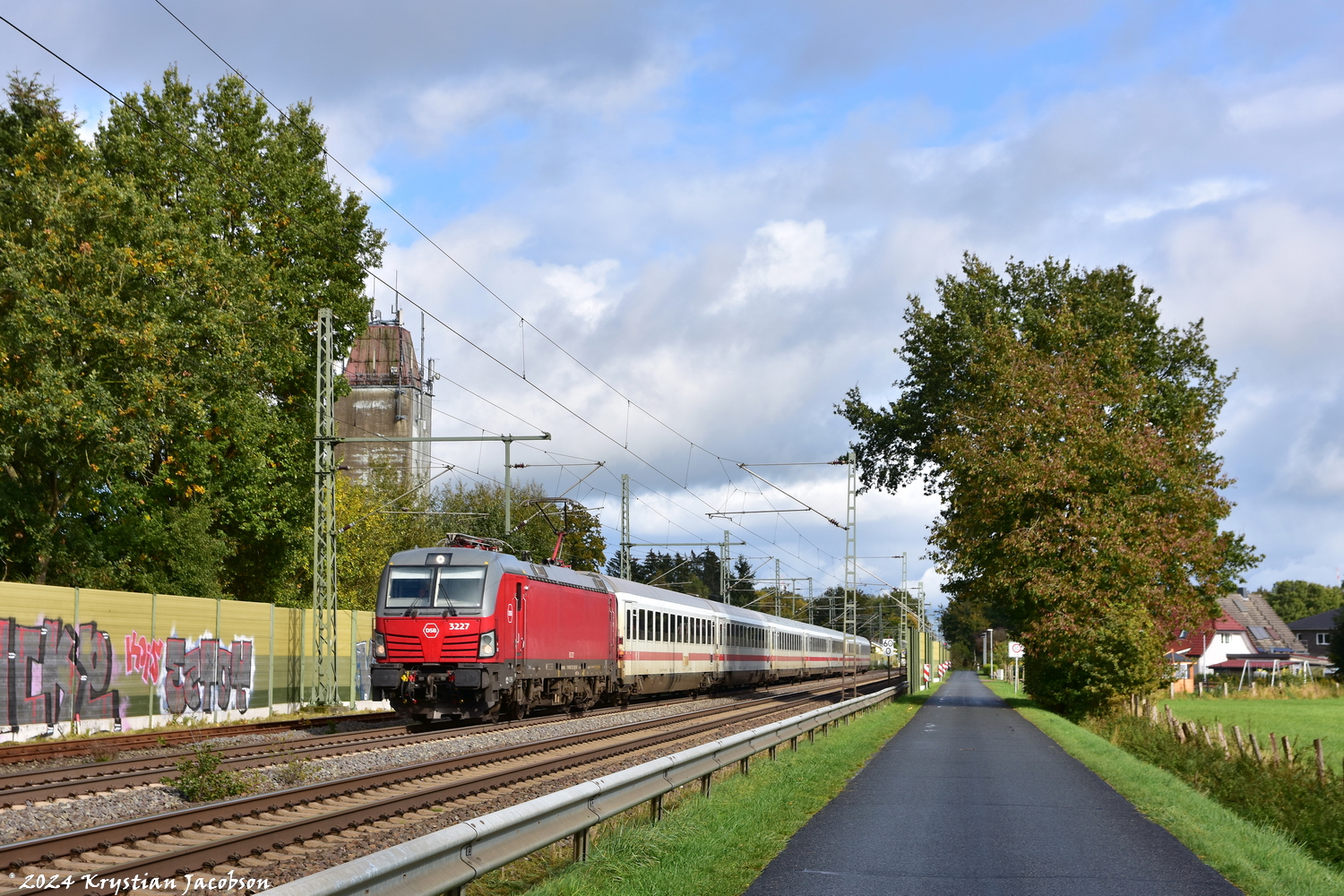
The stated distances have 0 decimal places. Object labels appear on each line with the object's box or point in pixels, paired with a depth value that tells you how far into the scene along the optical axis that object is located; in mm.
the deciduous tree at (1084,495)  35281
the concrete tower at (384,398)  91812
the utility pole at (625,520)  49469
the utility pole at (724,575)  58619
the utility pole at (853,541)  40688
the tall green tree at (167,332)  27312
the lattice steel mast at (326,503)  28312
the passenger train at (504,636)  24031
